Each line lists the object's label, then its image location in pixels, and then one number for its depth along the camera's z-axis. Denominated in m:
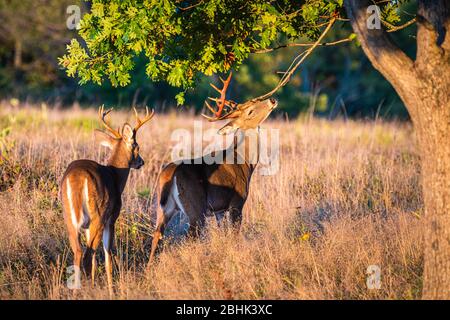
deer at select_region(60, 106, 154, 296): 13.63
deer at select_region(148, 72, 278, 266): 16.11
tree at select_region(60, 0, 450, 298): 11.25
